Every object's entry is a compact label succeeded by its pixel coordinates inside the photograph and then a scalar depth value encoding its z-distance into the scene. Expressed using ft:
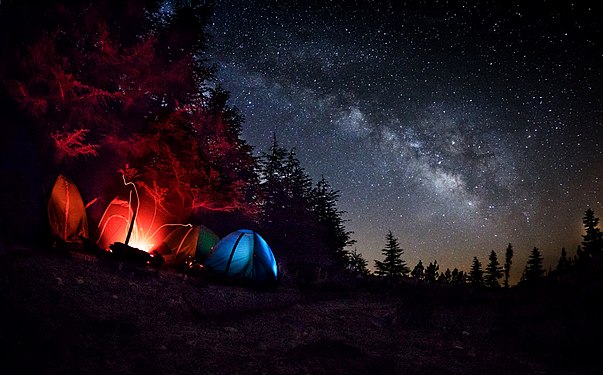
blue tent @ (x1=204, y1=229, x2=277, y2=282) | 35.68
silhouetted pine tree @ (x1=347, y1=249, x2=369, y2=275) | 117.35
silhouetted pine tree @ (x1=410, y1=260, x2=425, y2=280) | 113.69
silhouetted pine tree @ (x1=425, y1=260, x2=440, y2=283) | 98.22
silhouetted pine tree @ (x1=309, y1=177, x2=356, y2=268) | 88.74
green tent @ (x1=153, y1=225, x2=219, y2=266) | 39.65
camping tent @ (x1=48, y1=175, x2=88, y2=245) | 27.63
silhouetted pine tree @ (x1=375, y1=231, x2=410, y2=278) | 138.82
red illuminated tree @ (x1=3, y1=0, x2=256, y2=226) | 35.01
